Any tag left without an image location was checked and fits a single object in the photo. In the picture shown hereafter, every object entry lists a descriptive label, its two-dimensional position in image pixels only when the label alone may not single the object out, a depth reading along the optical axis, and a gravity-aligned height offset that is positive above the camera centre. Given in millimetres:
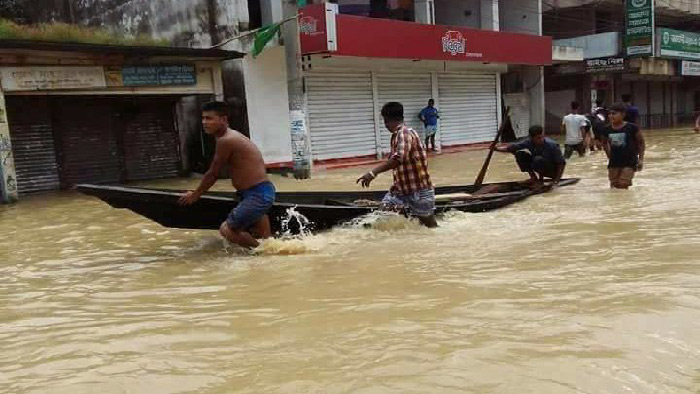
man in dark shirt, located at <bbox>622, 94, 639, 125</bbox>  13441 -137
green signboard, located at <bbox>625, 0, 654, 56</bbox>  23609 +3012
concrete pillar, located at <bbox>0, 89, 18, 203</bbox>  10469 -253
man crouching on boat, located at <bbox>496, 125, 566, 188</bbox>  9227 -599
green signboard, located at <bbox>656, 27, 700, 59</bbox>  25047 +2569
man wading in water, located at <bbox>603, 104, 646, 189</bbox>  8656 -546
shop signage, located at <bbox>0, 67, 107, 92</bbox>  10469 +1197
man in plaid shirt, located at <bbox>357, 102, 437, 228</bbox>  6109 -492
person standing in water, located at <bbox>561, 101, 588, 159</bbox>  14125 -446
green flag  12766 +1958
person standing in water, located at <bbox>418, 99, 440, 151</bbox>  18141 +117
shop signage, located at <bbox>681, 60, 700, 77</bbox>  27812 +1605
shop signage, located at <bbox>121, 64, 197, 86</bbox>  11927 +1266
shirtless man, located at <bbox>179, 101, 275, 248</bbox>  5438 -371
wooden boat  5570 -806
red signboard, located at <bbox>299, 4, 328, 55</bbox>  13750 +2223
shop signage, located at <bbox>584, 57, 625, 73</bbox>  24344 +1747
